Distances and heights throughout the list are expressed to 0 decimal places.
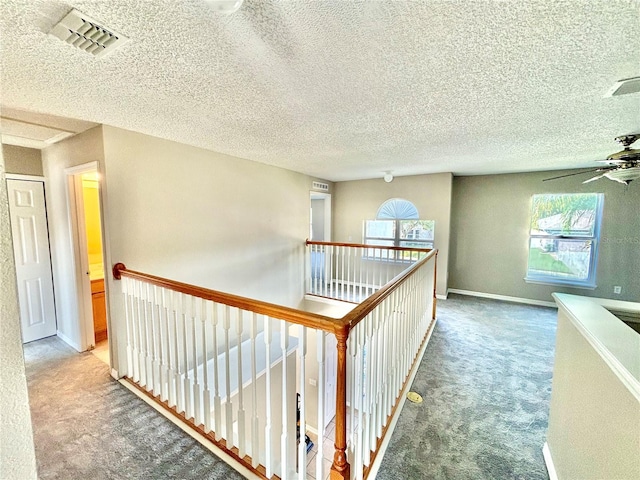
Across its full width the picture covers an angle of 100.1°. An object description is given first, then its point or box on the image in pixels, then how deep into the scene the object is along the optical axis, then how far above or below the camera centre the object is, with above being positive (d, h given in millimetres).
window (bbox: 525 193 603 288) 4363 -321
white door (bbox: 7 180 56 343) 3021 -445
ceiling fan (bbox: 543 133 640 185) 2139 +464
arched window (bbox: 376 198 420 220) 5426 +186
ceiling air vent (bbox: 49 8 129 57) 1117 +825
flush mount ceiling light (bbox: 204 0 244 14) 856 +693
